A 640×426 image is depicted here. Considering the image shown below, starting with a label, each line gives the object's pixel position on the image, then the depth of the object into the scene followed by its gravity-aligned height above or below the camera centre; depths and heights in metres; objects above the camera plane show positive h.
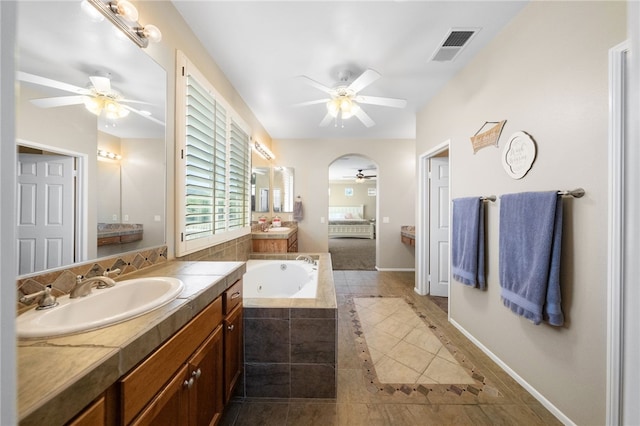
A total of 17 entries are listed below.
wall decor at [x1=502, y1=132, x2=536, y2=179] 1.64 +0.43
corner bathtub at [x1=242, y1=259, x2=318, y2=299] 2.78 -0.79
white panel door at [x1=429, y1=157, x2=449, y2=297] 3.30 -0.08
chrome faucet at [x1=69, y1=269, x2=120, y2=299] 0.99 -0.32
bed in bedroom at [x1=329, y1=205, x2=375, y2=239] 9.78 -0.63
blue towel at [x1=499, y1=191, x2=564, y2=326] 1.42 -0.27
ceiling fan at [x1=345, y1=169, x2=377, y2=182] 7.93 +1.29
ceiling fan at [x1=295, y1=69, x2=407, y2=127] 2.20 +1.15
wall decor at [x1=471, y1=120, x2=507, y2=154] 1.90 +0.66
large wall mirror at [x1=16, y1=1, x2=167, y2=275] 0.92 +0.35
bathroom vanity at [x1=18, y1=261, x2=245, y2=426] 0.55 -0.46
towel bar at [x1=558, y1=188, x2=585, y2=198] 1.33 +0.12
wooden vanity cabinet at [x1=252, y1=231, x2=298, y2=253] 3.38 -0.46
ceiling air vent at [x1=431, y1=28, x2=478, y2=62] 1.88 +1.44
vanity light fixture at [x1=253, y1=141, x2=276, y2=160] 3.50 +0.99
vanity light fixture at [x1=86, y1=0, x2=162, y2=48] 1.15 +1.00
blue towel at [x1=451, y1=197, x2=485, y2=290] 2.10 -0.27
